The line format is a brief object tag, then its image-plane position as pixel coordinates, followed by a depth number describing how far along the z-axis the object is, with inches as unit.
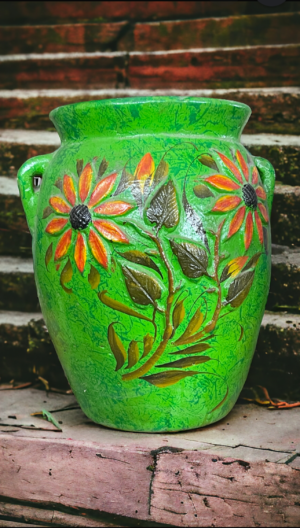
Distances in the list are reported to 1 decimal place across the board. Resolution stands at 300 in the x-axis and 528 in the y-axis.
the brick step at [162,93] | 81.0
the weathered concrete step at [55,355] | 65.2
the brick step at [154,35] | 92.3
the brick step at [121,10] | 103.3
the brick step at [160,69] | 88.0
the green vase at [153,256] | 49.4
